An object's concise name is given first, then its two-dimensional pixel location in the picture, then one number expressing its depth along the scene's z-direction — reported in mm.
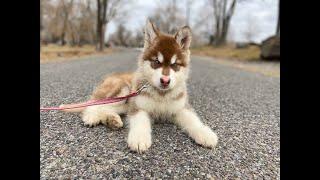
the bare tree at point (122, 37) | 97500
